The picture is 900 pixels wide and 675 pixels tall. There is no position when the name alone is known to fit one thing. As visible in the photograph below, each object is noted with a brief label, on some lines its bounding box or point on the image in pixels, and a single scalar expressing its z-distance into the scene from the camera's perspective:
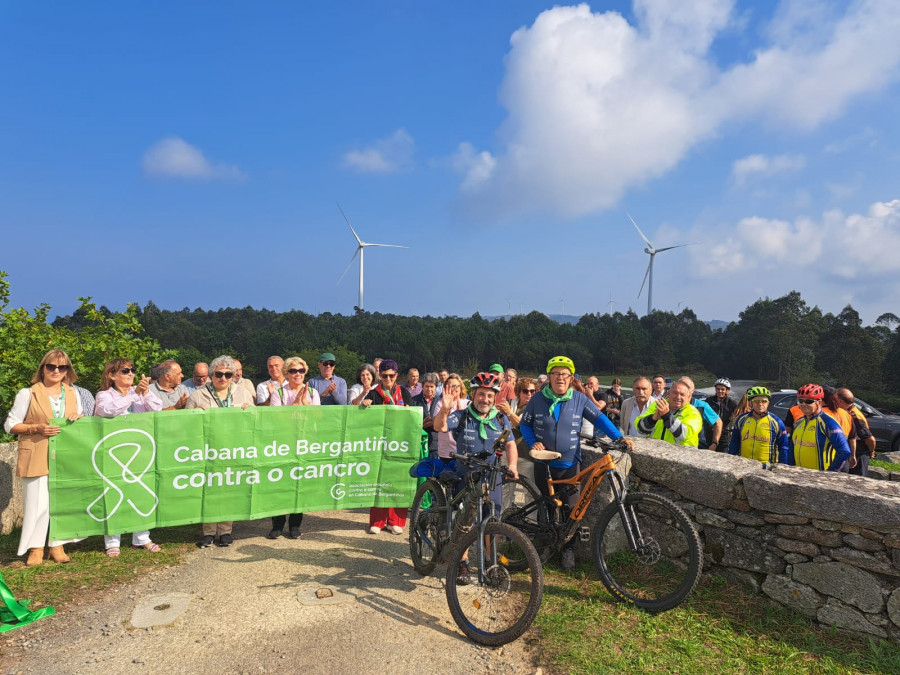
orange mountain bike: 4.08
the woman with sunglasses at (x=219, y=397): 5.71
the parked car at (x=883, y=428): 13.98
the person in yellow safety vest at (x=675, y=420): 5.72
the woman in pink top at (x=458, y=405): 5.44
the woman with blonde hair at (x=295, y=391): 6.31
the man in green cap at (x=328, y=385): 6.95
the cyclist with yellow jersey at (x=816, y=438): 5.20
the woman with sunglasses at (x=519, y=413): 4.87
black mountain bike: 3.69
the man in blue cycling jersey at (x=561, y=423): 4.79
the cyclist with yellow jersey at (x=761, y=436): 5.59
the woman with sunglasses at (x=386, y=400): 6.39
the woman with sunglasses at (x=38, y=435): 5.00
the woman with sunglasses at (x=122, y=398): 5.40
